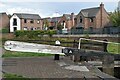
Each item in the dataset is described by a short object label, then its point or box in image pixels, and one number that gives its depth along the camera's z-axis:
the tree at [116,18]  36.61
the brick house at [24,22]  52.72
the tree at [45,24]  57.04
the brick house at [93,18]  45.21
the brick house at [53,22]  59.03
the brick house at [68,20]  50.87
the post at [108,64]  7.24
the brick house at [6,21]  53.21
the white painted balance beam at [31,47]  7.89
